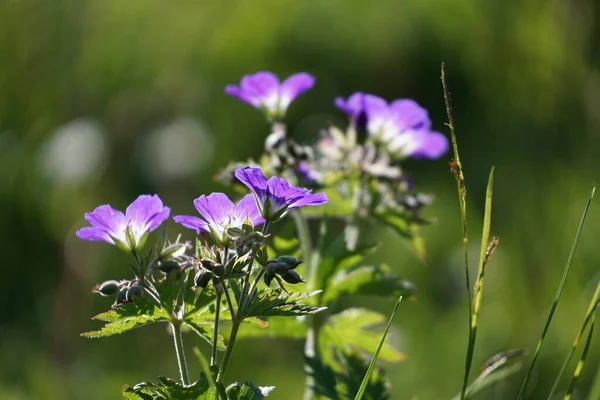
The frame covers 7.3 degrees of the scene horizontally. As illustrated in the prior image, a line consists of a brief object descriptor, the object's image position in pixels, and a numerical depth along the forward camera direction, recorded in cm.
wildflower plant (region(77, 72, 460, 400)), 129
